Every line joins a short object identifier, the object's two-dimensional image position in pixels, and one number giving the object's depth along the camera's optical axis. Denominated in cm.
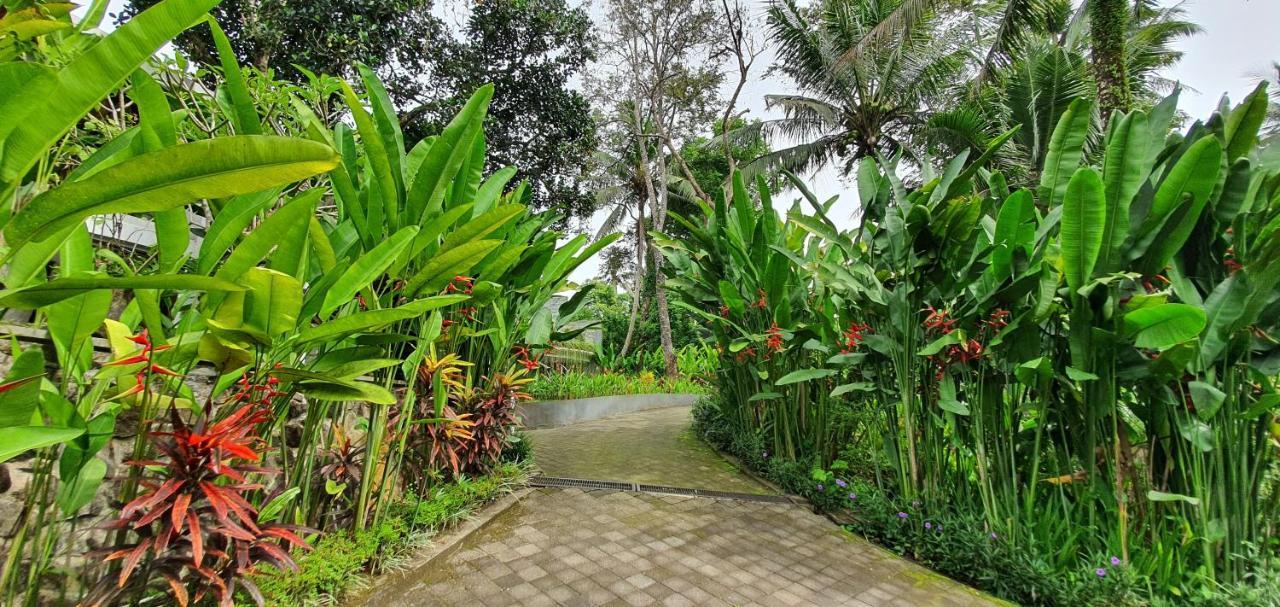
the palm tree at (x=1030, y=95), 862
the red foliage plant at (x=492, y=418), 336
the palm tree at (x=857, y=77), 1031
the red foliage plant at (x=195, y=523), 144
